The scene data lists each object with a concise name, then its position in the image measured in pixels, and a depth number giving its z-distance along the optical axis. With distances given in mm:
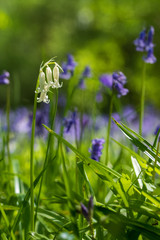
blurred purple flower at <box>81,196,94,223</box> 1097
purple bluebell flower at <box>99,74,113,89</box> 3174
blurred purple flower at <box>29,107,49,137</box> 3443
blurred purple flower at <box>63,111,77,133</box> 2578
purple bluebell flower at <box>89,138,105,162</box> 2087
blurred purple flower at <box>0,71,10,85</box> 2305
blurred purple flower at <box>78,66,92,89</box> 3057
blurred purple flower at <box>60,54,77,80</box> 2791
